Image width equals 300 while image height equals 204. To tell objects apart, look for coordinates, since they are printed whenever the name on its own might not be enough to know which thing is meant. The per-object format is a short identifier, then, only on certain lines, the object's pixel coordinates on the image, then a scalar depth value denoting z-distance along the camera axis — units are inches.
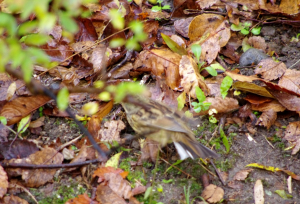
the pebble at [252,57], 227.0
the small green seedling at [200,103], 195.2
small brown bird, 169.9
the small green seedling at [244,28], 246.0
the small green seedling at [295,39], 240.8
